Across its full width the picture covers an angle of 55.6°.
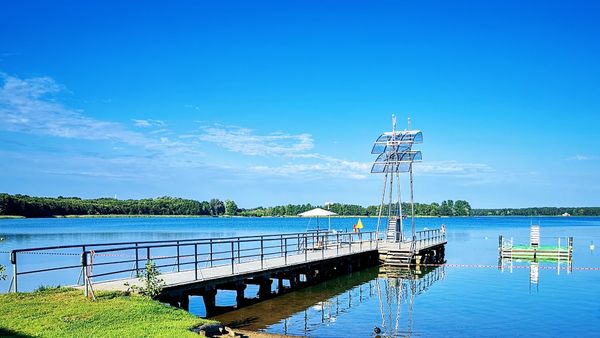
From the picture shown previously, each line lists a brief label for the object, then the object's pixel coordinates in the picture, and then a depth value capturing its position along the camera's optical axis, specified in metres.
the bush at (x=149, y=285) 15.24
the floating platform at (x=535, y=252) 41.62
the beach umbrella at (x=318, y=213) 34.72
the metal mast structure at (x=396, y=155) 33.62
